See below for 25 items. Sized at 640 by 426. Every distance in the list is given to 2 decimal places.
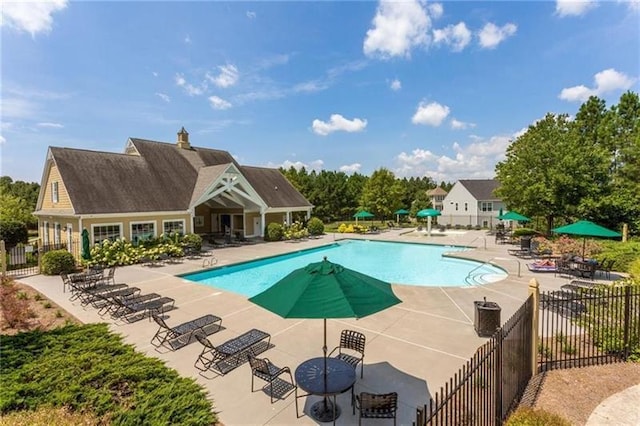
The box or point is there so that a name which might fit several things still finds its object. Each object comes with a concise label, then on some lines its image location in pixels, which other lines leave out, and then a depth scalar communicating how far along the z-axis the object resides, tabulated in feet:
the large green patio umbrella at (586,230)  43.29
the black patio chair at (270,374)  17.05
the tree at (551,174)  71.36
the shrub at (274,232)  90.12
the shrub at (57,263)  49.85
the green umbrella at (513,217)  76.64
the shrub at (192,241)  68.13
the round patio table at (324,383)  15.61
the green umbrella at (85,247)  53.57
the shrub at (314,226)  104.13
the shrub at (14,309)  29.35
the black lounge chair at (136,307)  30.94
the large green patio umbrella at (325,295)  13.82
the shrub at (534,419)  11.80
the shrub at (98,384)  16.19
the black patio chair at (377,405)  13.73
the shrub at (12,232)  73.05
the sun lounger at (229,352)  20.90
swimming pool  51.16
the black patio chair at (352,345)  19.60
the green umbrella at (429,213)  101.30
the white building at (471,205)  148.36
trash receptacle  25.55
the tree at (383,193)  138.41
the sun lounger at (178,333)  24.57
